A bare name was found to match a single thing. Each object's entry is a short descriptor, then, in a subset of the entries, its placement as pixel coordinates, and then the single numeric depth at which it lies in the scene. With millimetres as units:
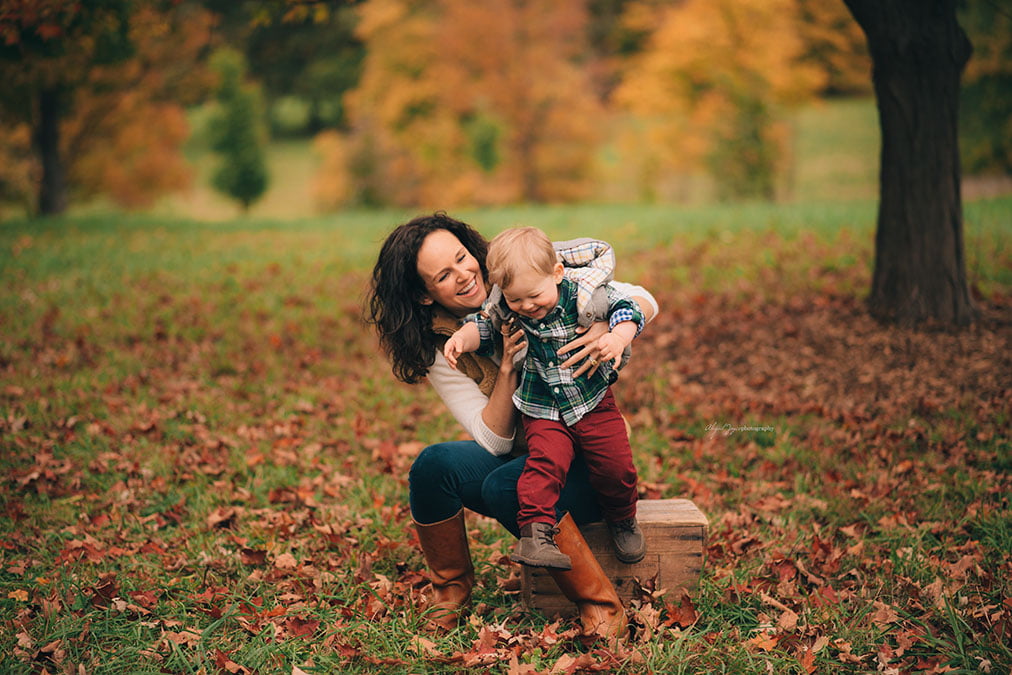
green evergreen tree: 26047
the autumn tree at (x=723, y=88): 18469
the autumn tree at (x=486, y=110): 24172
